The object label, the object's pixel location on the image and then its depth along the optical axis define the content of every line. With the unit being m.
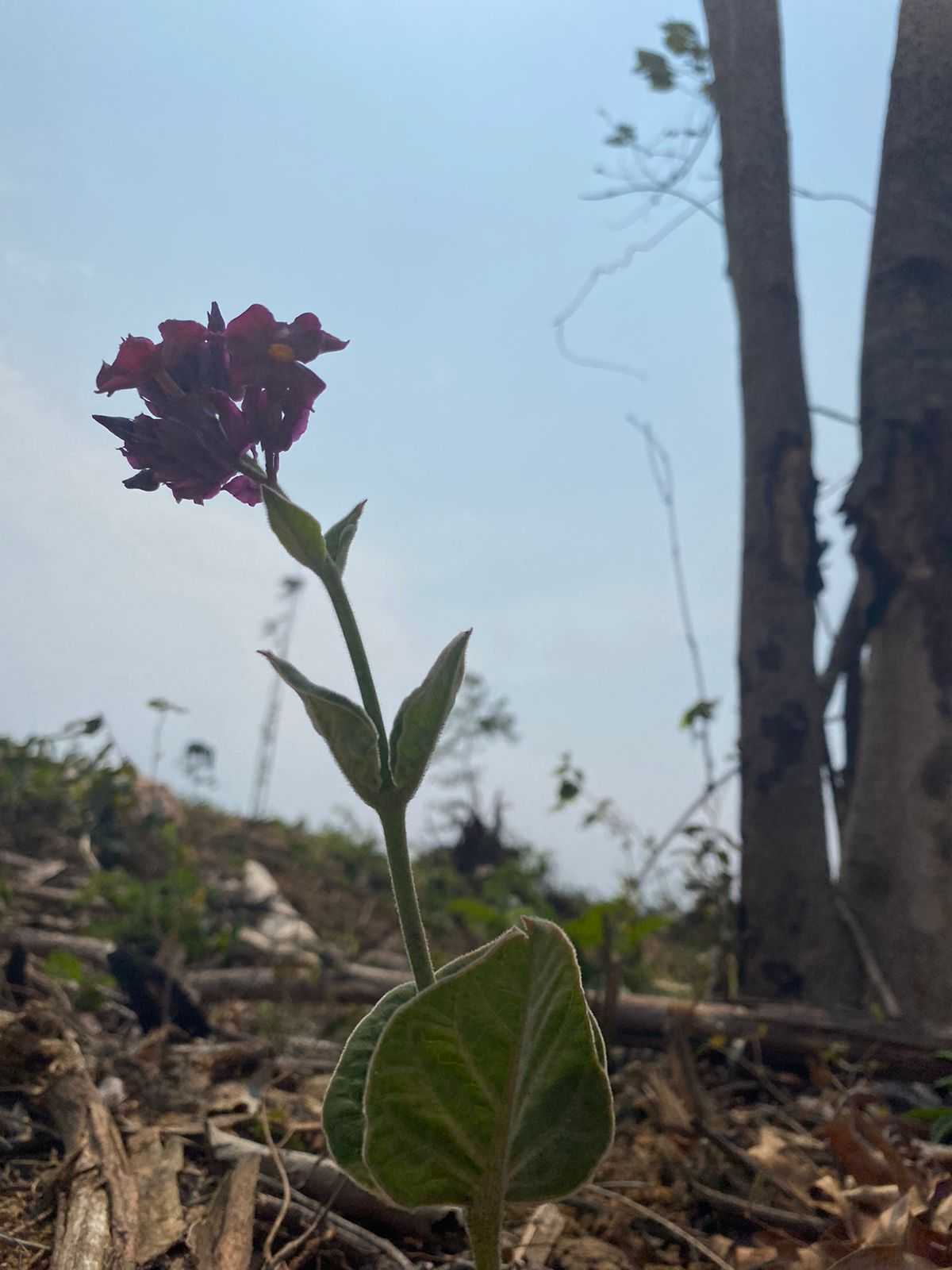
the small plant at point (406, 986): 0.24
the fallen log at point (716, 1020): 0.65
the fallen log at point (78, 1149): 0.32
